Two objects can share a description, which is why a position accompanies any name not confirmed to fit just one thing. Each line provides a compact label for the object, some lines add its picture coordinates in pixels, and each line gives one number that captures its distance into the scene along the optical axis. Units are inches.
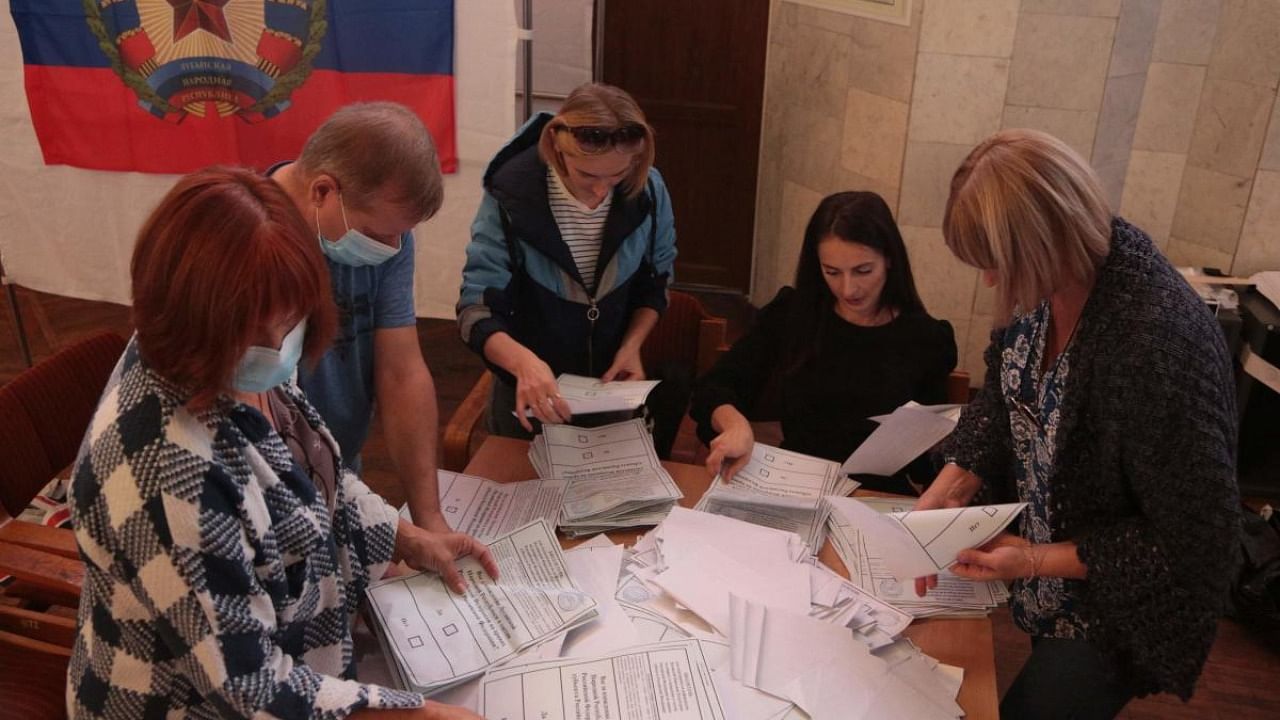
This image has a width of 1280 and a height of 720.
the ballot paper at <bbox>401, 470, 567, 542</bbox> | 76.5
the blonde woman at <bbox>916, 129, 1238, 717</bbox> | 56.9
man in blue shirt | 64.9
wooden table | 61.9
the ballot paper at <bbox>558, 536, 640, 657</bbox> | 63.9
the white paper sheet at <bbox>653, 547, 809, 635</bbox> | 67.3
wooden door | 196.7
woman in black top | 92.7
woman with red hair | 41.1
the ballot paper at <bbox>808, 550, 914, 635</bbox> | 66.3
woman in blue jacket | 87.2
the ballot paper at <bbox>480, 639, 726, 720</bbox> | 57.8
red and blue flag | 133.3
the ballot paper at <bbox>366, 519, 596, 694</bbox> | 60.2
